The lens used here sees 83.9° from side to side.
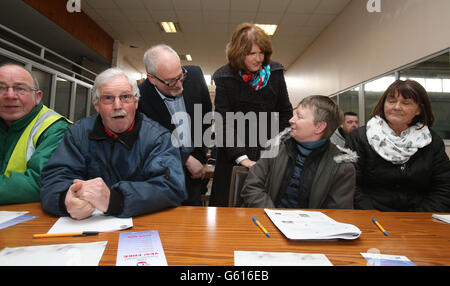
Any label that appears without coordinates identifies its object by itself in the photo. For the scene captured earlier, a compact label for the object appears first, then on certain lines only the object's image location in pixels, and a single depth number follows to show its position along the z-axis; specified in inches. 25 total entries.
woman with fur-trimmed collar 50.9
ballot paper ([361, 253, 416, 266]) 24.8
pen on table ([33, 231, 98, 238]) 27.9
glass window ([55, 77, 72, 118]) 173.8
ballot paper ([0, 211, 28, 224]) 33.0
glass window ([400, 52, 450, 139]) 109.7
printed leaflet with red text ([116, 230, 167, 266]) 23.2
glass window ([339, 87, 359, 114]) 179.9
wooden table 25.8
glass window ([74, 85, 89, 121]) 206.4
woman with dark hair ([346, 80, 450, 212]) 60.5
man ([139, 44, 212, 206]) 61.7
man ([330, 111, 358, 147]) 150.7
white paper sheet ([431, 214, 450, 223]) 40.1
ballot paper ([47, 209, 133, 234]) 30.5
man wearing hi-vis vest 45.6
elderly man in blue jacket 35.5
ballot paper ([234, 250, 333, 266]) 23.9
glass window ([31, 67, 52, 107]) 154.2
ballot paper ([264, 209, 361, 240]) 29.6
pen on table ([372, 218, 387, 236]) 33.5
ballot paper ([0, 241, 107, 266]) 22.5
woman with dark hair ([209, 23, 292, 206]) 64.2
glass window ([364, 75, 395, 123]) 146.7
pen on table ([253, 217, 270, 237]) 31.4
